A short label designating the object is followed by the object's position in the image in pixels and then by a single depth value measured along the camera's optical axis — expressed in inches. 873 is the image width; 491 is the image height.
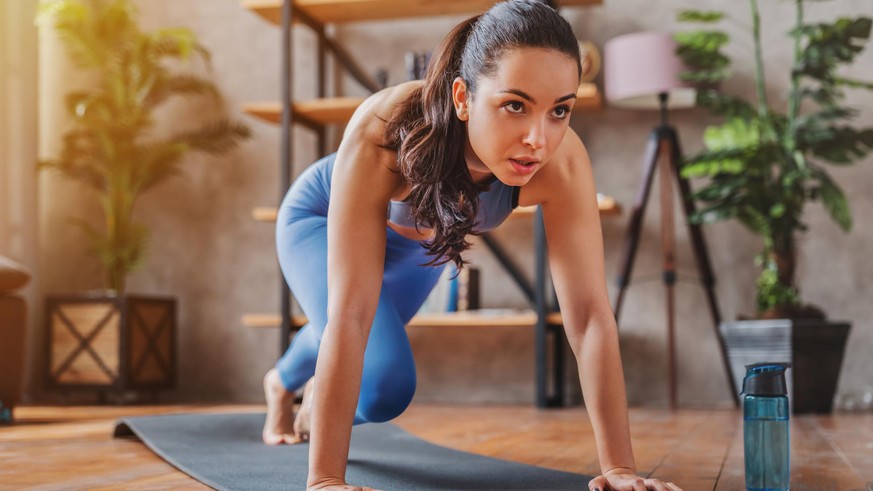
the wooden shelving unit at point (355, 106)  141.8
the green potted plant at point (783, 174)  129.6
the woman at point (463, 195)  51.8
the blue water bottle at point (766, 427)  53.4
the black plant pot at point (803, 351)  128.6
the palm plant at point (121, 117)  162.7
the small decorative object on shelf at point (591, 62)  150.4
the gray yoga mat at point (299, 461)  65.5
